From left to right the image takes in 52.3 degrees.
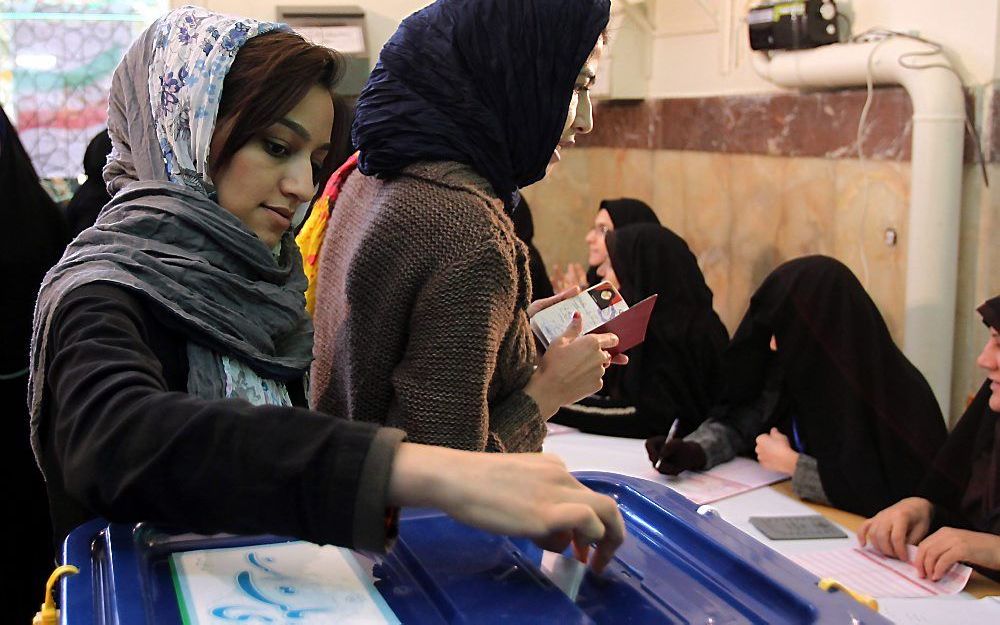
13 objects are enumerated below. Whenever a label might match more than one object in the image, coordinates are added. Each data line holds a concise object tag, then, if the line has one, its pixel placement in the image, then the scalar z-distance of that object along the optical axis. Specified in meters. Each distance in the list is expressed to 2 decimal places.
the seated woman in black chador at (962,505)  1.93
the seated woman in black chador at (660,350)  2.89
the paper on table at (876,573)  1.89
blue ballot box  0.73
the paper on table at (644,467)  2.46
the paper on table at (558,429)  2.92
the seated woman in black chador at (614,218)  3.80
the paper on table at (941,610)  1.74
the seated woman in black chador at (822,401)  2.43
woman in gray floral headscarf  0.69
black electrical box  3.20
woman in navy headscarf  1.23
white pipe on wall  2.76
